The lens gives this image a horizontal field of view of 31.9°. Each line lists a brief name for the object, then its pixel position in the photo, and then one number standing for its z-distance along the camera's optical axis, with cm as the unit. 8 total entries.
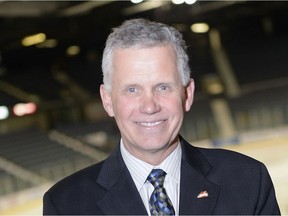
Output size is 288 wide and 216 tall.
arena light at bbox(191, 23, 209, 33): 916
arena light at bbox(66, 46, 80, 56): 952
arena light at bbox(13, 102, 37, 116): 869
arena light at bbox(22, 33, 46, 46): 870
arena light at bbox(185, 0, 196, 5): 860
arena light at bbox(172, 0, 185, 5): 822
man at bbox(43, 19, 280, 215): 96
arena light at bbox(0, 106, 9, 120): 832
